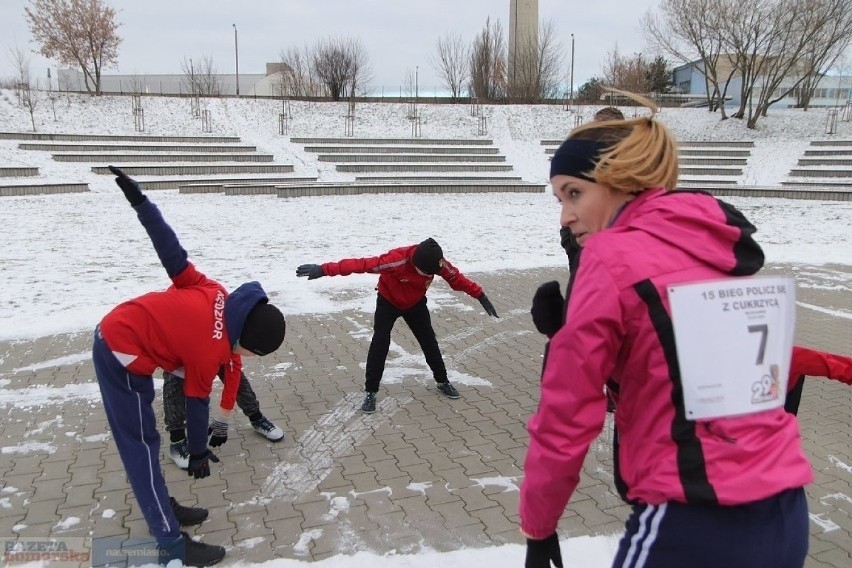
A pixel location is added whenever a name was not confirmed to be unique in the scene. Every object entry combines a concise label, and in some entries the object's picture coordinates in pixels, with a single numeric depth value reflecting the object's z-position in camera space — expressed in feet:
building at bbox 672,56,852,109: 156.56
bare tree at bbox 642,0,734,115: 82.99
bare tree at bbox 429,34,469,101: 120.88
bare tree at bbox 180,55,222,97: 109.07
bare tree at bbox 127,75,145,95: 122.05
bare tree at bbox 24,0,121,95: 87.66
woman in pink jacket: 4.09
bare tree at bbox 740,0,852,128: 78.79
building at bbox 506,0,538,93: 115.44
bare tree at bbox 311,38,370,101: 107.14
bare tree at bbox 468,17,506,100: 117.60
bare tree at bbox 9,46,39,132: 73.75
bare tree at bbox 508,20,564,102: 112.88
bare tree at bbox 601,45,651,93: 113.50
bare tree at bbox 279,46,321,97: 114.21
